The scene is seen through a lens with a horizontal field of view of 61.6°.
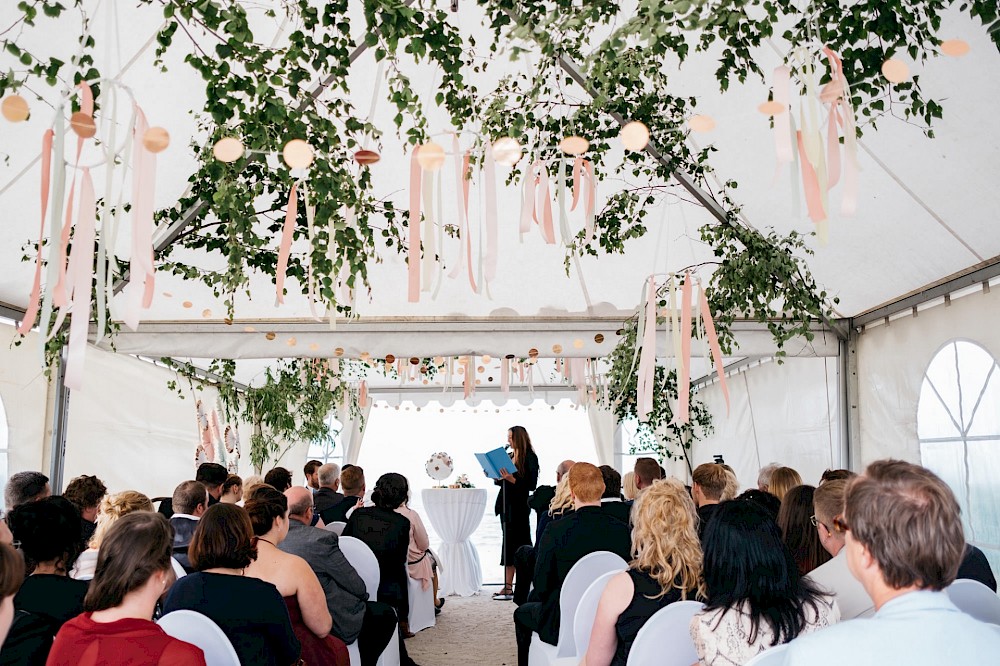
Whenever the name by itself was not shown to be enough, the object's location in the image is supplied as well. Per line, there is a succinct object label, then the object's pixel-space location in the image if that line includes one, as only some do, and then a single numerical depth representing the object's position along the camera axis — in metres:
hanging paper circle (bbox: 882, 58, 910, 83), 2.35
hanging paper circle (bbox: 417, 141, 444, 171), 2.64
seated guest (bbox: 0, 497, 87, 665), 2.04
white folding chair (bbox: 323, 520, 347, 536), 4.95
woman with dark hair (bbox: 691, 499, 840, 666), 1.86
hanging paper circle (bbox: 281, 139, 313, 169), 2.63
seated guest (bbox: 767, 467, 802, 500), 3.83
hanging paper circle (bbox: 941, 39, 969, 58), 2.32
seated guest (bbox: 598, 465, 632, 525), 4.76
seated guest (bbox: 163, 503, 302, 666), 2.20
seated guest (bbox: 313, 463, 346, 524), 5.50
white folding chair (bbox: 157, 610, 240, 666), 1.96
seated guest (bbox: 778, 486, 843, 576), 2.82
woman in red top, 1.71
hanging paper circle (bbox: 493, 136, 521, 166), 2.72
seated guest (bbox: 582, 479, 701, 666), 2.25
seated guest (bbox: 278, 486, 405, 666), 3.21
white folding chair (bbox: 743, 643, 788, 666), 1.46
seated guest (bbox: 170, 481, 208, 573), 3.64
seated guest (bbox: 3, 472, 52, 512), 3.72
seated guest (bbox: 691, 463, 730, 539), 3.72
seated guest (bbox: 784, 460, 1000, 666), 1.14
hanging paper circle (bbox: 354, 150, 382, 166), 2.66
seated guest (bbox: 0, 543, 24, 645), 1.26
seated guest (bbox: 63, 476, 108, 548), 3.83
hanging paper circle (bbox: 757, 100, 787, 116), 2.31
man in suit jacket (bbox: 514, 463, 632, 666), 3.39
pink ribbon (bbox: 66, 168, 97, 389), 2.21
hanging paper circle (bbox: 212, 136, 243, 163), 2.64
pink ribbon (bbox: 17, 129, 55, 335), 2.32
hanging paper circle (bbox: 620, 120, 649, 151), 2.68
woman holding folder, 6.46
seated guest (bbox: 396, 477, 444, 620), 5.59
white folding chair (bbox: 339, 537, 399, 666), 3.86
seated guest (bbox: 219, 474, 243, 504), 4.80
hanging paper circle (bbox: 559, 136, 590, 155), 2.69
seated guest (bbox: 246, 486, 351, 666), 2.62
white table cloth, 7.14
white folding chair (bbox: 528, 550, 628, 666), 3.04
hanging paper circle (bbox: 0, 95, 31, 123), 2.18
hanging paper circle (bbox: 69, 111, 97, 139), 2.23
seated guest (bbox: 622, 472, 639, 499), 5.54
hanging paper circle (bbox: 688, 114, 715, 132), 2.66
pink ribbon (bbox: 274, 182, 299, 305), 2.82
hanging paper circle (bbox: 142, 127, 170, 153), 2.40
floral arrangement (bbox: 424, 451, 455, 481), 8.07
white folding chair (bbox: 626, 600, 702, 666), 2.01
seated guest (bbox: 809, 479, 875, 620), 2.34
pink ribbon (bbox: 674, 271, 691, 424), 3.26
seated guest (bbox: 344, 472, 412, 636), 4.57
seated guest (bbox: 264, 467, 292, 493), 5.04
